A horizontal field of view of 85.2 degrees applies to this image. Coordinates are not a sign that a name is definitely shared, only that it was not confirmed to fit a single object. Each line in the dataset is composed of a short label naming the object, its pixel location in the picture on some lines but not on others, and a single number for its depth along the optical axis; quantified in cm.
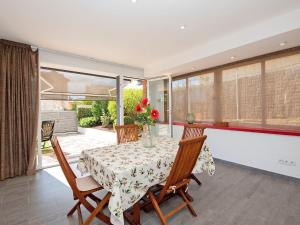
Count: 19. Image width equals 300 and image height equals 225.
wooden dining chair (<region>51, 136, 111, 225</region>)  151
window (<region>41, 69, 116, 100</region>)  394
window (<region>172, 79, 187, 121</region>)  480
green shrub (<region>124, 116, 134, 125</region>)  584
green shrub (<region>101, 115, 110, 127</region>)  829
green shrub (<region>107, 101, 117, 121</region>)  729
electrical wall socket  273
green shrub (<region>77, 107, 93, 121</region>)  901
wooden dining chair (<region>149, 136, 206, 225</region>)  147
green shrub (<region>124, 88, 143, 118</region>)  590
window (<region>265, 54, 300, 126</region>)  283
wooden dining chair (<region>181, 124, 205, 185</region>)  262
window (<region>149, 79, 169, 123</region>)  488
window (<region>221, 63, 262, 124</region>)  331
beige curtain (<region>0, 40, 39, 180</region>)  283
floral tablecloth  136
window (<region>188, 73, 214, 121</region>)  412
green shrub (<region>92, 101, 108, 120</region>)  866
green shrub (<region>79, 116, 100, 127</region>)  868
